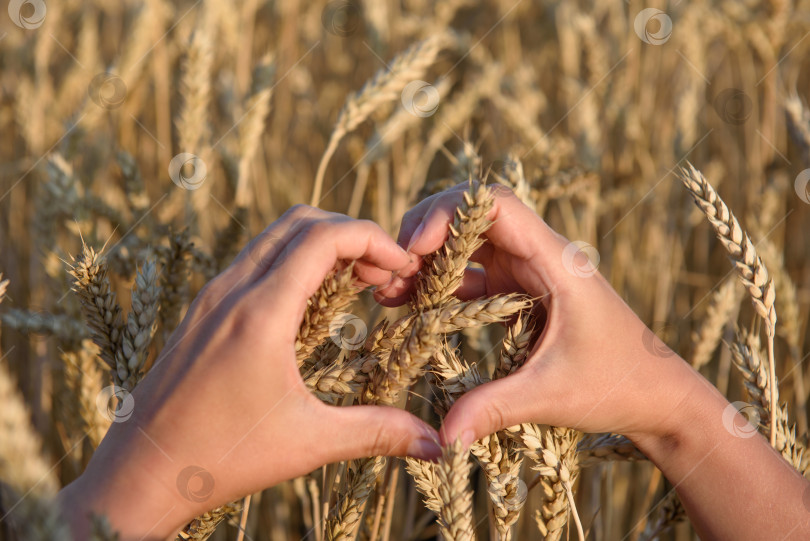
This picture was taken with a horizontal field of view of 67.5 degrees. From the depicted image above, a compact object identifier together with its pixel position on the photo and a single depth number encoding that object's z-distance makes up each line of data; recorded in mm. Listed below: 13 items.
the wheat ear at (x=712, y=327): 1063
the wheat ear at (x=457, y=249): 643
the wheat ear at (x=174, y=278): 944
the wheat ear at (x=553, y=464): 716
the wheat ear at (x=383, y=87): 1116
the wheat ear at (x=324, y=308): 632
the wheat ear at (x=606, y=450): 846
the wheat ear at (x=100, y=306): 747
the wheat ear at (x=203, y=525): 721
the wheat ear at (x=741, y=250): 805
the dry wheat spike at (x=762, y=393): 846
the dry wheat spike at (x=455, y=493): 584
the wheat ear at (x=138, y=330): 766
